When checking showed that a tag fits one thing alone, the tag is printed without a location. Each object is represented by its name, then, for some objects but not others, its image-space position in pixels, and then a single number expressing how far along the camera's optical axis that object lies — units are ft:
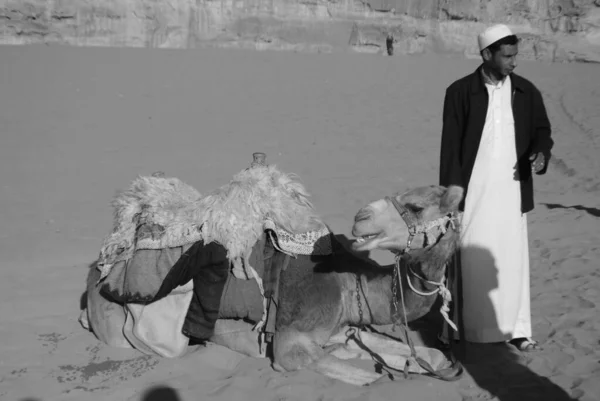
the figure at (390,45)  108.88
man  13.52
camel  11.65
